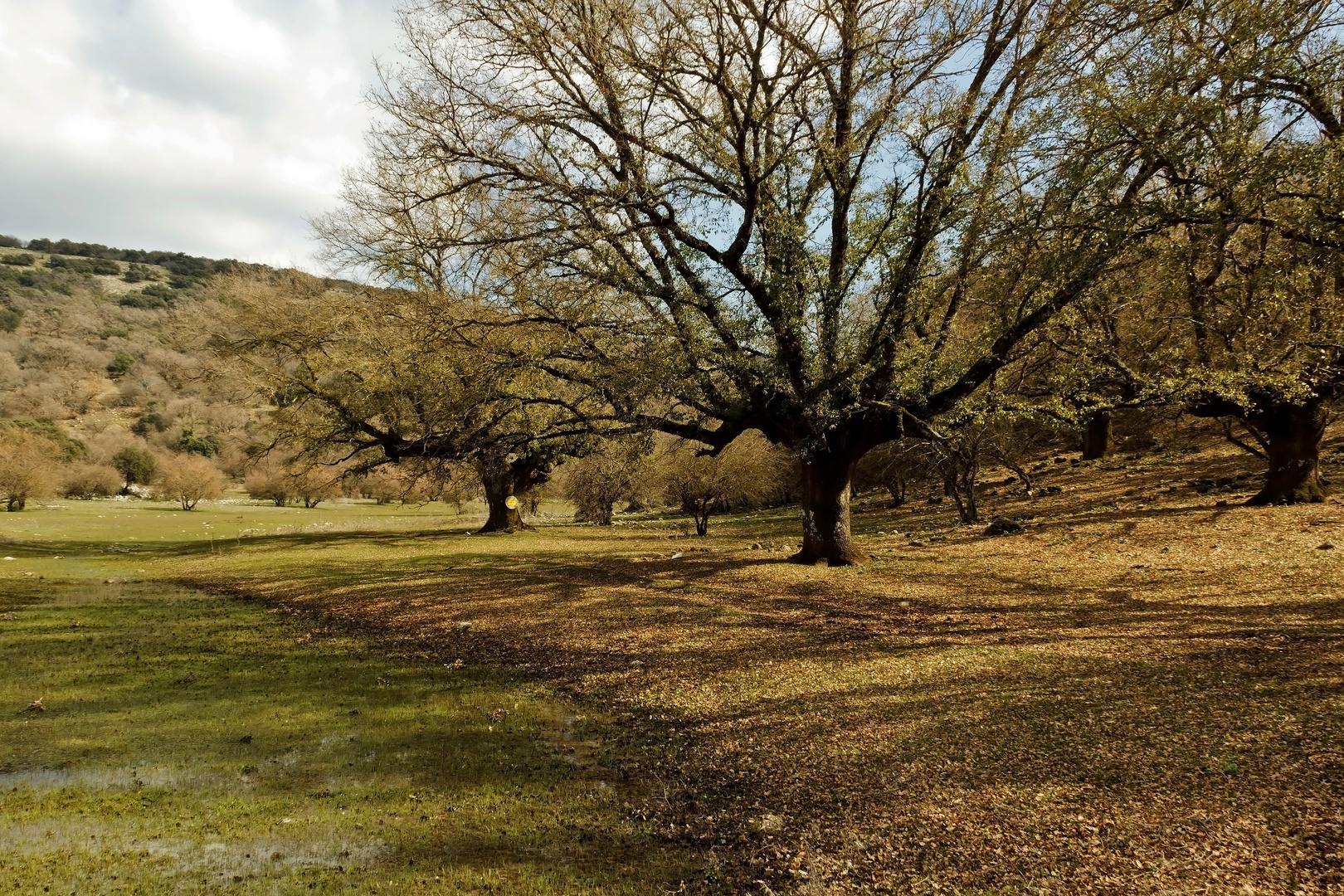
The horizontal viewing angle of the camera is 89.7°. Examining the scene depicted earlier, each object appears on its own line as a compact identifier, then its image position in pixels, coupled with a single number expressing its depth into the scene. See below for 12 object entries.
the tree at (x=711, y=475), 26.77
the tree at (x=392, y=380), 14.68
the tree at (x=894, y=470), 25.22
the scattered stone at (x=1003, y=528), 16.36
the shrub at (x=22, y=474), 35.00
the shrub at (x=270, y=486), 49.62
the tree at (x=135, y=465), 56.28
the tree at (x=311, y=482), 41.04
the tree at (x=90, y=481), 52.06
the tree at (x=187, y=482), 43.97
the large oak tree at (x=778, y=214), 11.12
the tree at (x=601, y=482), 28.39
